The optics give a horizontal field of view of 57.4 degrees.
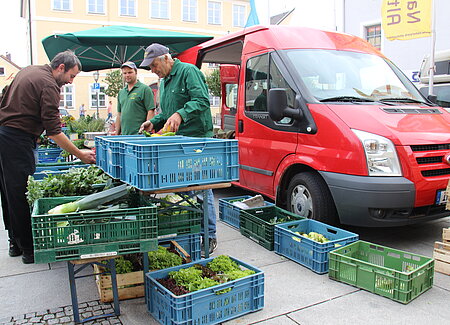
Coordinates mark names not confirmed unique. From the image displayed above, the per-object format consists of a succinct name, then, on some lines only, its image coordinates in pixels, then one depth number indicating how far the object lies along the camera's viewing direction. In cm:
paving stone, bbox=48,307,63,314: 337
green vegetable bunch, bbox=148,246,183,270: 372
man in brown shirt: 401
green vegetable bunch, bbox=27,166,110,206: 375
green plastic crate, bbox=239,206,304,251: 472
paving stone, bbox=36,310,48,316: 334
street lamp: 2582
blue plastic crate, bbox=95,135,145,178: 345
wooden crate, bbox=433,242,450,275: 406
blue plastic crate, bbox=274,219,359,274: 404
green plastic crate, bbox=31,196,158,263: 272
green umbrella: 750
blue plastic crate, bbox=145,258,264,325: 289
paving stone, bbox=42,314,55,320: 327
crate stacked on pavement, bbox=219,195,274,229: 563
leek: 312
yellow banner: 1131
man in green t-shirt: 668
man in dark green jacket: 453
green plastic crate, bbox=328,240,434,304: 343
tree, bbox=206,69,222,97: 2987
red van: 429
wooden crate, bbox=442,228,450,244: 408
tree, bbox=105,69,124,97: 3259
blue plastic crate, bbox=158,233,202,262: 404
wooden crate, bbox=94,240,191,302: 345
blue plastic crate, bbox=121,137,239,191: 301
